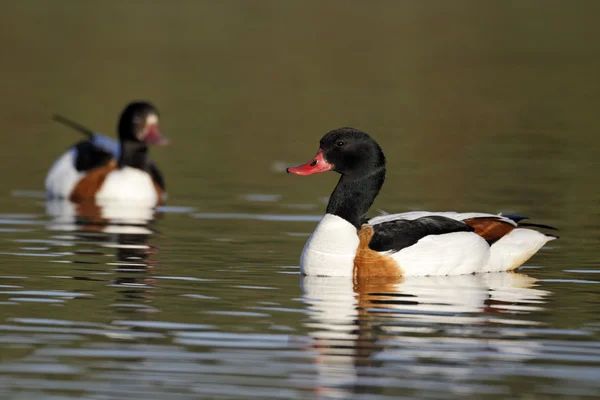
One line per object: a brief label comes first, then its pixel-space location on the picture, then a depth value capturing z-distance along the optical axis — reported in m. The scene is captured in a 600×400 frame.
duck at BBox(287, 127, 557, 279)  12.07
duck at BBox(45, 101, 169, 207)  18.97
